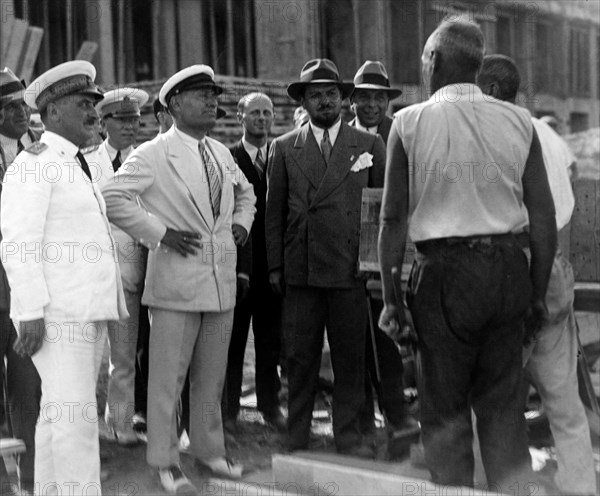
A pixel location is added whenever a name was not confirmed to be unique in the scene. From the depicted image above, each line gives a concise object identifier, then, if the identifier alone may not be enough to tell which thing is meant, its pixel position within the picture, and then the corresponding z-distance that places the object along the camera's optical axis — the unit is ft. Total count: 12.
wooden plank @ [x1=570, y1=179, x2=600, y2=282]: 19.60
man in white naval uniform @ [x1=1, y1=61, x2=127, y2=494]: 14.16
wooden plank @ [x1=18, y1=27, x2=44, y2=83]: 43.34
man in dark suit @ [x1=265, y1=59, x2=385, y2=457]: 18.19
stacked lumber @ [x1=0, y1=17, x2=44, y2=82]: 42.73
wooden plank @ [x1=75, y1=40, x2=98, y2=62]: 45.66
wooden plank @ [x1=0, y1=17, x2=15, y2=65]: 42.70
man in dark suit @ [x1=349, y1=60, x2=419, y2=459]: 19.25
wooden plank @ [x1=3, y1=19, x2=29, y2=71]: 42.68
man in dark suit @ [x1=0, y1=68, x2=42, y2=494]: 16.85
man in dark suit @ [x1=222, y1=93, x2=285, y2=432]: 21.08
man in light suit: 16.79
